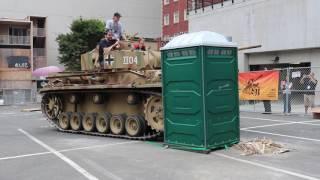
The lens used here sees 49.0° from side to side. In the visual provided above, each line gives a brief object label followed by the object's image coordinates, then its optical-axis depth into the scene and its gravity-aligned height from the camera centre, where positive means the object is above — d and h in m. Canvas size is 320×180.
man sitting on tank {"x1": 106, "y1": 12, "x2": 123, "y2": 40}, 10.09 +1.92
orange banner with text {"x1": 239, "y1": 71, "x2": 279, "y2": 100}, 14.19 +0.26
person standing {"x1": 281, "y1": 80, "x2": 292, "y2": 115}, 13.65 -0.24
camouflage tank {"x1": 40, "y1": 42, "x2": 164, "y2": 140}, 9.00 -0.10
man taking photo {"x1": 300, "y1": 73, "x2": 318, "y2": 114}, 13.43 +0.11
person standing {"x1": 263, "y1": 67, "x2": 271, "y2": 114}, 14.25 -0.61
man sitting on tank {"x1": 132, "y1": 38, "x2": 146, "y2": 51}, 10.23 +1.36
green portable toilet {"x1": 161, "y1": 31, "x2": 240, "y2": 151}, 7.30 +0.01
